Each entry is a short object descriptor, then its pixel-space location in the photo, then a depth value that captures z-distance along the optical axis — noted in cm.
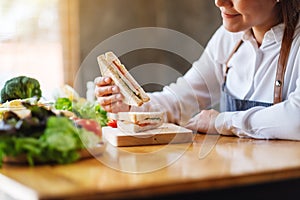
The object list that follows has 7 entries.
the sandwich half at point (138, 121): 169
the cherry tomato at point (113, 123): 180
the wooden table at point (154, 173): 127
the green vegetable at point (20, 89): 196
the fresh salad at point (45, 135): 140
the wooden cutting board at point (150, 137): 167
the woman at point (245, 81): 178
